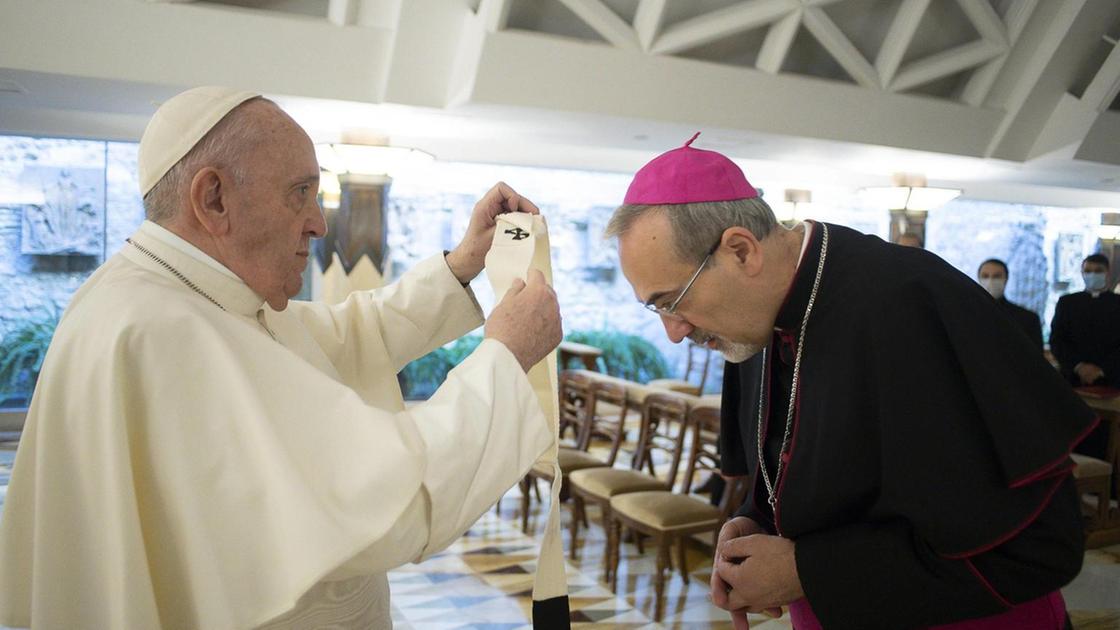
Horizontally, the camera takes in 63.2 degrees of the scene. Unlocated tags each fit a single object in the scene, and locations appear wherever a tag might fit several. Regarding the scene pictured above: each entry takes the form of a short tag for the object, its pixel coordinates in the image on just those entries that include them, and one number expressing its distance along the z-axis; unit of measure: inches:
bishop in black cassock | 62.0
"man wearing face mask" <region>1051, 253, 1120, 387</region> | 321.7
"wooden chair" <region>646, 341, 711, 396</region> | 419.5
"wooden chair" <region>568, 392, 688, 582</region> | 227.0
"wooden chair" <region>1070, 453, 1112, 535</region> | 245.9
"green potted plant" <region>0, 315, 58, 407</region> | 406.6
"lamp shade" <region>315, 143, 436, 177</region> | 309.7
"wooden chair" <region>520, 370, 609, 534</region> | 256.5
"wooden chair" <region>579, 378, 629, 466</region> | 261.3
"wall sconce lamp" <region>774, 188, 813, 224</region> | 469.1
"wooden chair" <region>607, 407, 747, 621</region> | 201.0
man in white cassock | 55.9
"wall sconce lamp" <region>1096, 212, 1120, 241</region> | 605.6
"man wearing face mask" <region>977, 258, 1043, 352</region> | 277.3
